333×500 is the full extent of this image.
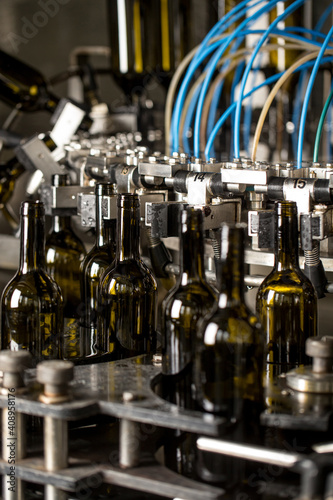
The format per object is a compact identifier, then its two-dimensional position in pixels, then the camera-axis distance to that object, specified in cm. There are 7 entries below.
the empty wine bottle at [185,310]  153
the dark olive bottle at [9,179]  239
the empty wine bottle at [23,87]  260
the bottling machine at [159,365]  143
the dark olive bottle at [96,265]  176
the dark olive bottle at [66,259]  199
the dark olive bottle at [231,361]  144
